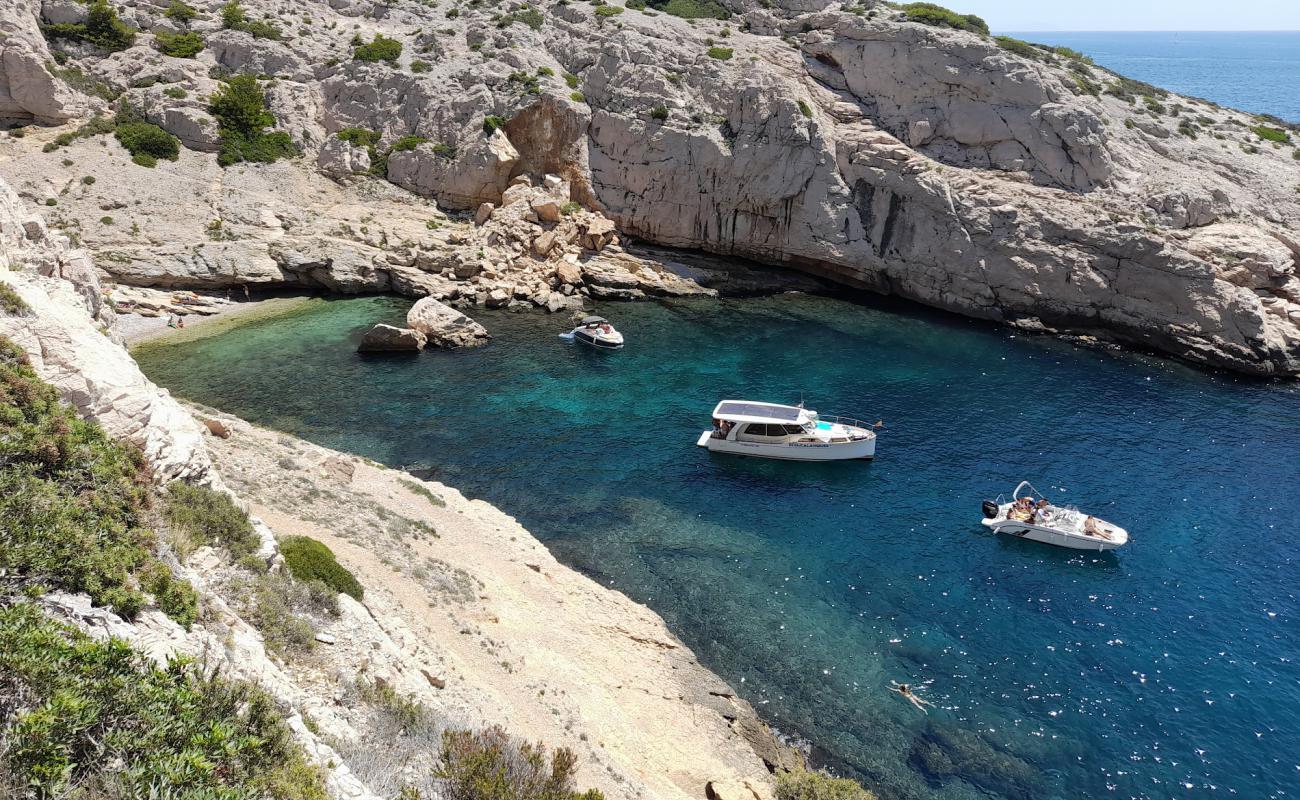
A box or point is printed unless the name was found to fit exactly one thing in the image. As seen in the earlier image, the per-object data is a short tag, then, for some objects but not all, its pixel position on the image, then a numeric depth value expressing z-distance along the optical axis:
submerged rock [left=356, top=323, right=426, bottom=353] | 45.81
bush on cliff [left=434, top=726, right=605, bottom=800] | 10.91
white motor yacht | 37.53
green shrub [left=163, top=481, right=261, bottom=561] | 14.20
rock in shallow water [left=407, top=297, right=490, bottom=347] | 48.25
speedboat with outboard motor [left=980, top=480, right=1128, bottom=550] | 30.56
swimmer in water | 22.60
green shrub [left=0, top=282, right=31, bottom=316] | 14.68
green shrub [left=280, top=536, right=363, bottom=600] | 16.56
